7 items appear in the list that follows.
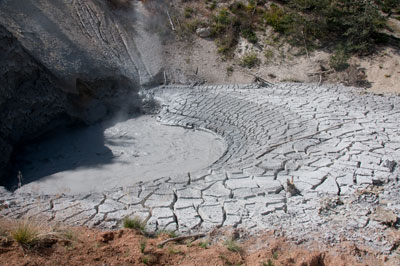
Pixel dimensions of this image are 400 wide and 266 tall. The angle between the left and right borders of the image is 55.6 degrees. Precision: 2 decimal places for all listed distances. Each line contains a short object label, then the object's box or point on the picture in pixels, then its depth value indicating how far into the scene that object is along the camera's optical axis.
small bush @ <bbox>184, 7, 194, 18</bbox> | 13.65
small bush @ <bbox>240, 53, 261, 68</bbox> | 11.97
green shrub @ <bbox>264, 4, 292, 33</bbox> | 12.90
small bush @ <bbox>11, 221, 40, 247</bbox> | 3.37
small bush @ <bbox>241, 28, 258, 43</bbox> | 12.66
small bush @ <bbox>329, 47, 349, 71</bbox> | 11.06
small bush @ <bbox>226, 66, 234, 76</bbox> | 11.77
